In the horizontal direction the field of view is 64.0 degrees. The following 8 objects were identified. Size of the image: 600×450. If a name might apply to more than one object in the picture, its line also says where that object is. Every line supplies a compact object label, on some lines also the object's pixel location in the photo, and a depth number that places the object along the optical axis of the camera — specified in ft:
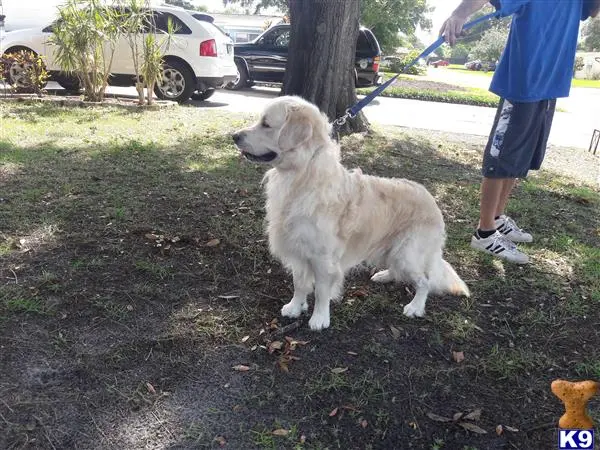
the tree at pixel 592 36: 181.16
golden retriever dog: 9.29
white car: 36.22
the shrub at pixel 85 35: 29.53
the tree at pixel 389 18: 103.09
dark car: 50.26
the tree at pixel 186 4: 194.13
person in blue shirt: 11.59
